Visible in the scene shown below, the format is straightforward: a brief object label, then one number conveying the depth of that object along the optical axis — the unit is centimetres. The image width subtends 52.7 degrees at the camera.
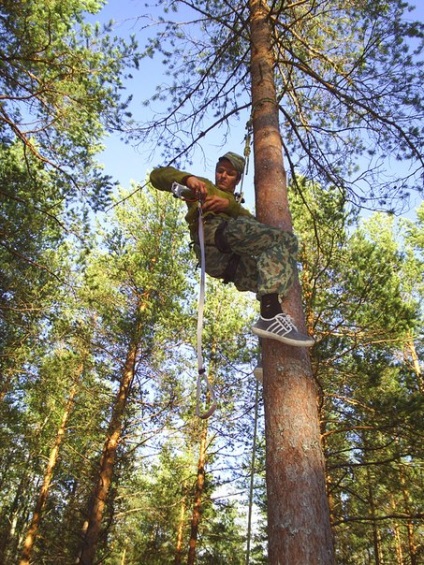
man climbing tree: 262
